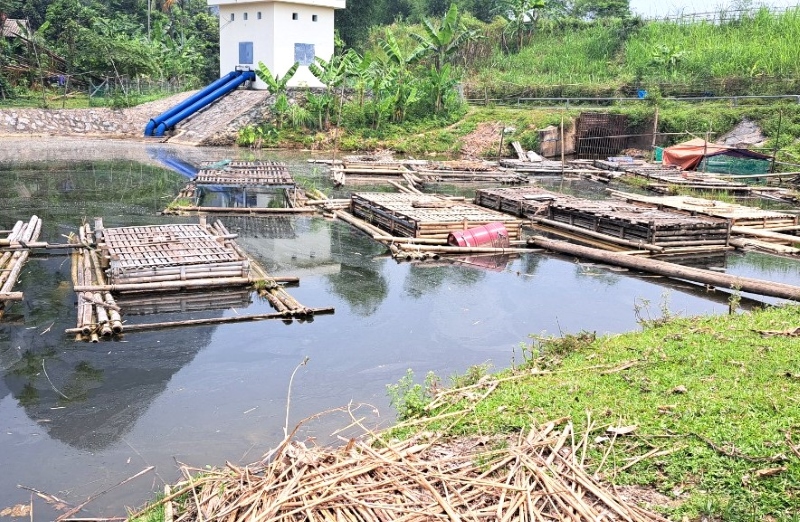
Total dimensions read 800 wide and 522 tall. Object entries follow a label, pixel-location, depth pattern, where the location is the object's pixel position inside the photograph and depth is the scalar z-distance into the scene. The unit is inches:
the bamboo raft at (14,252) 405.9
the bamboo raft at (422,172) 986.7
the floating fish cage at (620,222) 583.2
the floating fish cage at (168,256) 428.1
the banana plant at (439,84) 1350.9
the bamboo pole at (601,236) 567.3
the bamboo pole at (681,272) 427.5
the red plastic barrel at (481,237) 570.3
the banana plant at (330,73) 1302.9
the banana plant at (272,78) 1328.7
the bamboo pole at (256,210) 684.0
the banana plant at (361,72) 1339.8
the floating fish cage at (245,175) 778.2
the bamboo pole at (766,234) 608.9
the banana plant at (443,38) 1336.1
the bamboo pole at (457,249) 553.6
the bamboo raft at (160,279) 389.4
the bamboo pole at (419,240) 565.0
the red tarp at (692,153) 1031.6
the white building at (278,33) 1403.8
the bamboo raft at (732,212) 658.8
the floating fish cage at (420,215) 581.0
